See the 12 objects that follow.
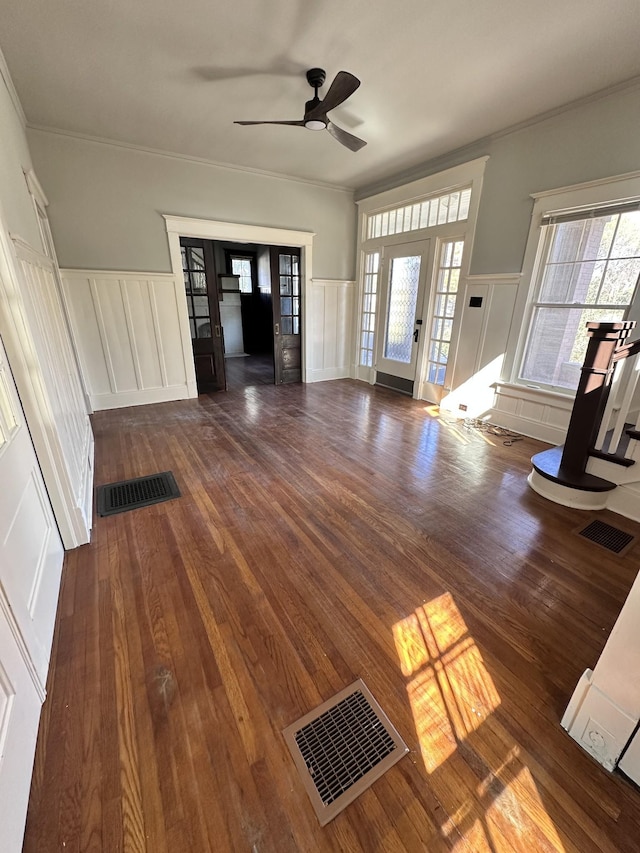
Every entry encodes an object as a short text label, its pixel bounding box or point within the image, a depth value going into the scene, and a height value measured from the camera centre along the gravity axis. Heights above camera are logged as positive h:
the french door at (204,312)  4.89 -0.21
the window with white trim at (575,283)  2.98 +0.17
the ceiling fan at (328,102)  2.38 +1.41
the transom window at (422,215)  4.22 +1.11
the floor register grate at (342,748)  1.07 -1.45
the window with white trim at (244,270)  8.27 +0.66
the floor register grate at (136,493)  2.52 -1.44
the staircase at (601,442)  2.39 -0.97
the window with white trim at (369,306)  5.70 -0.11
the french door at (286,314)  5.56 -0.25
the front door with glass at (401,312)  4.91 -0.17
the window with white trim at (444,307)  4.42 -0.09
